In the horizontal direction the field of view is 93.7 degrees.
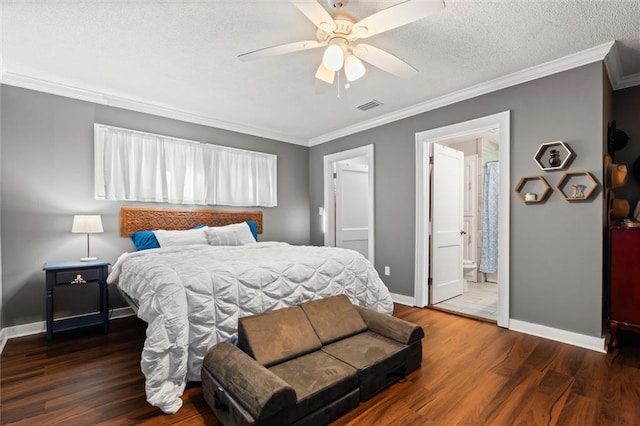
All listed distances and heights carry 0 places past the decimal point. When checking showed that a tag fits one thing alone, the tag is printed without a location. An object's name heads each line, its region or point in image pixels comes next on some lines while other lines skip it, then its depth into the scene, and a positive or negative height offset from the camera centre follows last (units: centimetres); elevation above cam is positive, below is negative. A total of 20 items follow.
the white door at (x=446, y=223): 401 -18
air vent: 379 +136
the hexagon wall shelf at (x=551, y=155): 277 +52
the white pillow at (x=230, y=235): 373 -32
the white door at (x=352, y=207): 521 +6
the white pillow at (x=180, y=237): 344 -31
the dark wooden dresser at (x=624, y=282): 252 -62
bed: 188 -61
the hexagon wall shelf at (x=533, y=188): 288 +21
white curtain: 353 +54
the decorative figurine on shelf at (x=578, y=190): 269 +17
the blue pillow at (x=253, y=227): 448 -25
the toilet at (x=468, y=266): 528 -100
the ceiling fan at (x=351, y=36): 167 +113
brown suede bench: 151 -97
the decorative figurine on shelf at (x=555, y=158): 282 +49
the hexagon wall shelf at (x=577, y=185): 264 +22
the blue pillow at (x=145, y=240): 344 -34
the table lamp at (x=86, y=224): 303 -13
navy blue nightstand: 280 -67
